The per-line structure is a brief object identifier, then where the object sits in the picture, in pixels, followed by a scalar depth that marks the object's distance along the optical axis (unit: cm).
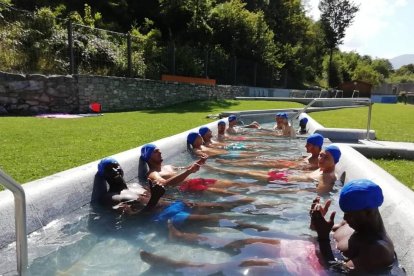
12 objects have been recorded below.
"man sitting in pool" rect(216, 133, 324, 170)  685
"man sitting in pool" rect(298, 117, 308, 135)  1149
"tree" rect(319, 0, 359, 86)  5322
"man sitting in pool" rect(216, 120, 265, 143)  1067
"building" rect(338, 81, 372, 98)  4484
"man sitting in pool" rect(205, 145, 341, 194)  563
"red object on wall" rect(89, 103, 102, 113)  1494
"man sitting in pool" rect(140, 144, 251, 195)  573
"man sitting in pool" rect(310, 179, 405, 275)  296
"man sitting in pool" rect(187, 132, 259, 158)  822
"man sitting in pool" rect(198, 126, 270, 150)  905
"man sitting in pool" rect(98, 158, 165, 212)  472
